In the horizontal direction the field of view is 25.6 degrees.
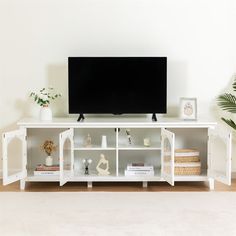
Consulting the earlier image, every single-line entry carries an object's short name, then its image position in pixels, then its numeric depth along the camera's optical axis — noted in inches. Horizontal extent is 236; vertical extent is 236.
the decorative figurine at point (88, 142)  196.7
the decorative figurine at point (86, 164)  195.9
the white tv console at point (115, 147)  185.5
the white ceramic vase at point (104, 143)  194.5
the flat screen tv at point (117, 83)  194.9
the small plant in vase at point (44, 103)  194.4
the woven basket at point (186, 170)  192.2
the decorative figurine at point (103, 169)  194.1
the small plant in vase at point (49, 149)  195.3
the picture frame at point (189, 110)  194.3
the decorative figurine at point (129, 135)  199.9
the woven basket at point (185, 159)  192.1
